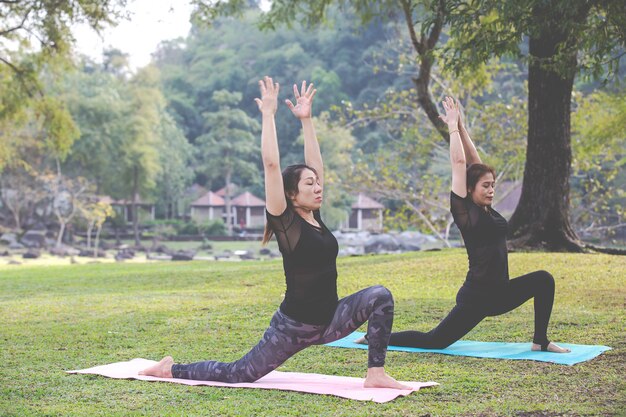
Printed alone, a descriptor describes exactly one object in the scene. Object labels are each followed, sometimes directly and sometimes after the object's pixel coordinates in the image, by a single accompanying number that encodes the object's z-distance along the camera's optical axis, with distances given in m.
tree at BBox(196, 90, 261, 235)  54.12
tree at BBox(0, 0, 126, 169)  18.20
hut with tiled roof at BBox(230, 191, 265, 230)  55.22
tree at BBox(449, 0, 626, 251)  14.30
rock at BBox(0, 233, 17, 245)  44.97
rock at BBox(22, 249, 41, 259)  37.72
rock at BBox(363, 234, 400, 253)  37.69
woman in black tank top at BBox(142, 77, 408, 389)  5.09
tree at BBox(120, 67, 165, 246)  48.16
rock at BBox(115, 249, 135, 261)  39.97
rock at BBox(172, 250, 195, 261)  34.56
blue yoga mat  6.22
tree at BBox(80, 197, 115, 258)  43.25
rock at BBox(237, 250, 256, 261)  41.88
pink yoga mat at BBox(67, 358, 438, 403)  5.00
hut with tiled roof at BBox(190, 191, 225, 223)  55.31
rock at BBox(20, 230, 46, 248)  44.72
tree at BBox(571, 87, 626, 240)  17.64
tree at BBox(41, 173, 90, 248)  43.56
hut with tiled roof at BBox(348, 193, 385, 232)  52.88
